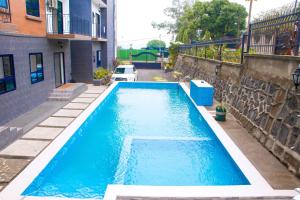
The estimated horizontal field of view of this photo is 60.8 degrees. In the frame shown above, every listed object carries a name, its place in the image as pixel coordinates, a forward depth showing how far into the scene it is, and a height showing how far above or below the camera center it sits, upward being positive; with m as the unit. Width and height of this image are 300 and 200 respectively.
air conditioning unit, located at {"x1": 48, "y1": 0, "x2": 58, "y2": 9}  13.47 +2.70
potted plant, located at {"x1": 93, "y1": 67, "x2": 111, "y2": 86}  18.86 -1.56
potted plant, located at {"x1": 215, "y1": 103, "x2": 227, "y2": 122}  9.97 -2.10
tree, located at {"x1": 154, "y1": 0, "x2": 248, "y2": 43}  35.03 +5.56
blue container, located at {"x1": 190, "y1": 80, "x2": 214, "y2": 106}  12.76 -1.79
